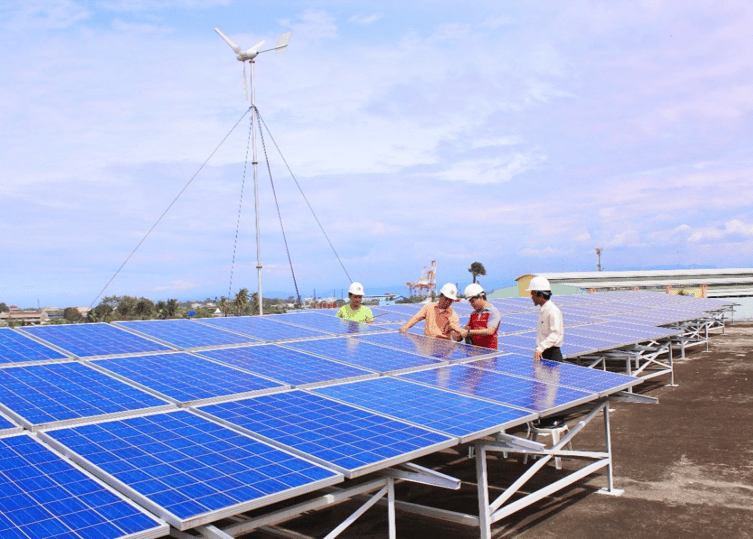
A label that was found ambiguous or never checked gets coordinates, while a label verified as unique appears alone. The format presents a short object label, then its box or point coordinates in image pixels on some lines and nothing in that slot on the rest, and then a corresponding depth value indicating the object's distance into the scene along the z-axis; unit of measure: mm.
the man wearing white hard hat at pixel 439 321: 12688
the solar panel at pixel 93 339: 9070
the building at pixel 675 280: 79438
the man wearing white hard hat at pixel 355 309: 14367
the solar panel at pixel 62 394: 5957
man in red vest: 11852
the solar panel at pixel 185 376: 7051
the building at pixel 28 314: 111125
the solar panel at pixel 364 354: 9331
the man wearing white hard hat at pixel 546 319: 10906
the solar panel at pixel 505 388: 7691
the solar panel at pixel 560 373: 9039
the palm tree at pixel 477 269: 119375
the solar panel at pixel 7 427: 5375
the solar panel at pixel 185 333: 10242
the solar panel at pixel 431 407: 6512
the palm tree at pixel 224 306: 74969
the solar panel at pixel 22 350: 8227
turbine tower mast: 23359
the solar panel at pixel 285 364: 8148
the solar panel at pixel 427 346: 10680
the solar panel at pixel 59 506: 3873
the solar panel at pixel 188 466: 4355
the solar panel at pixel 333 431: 5441
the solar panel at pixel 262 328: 11414
